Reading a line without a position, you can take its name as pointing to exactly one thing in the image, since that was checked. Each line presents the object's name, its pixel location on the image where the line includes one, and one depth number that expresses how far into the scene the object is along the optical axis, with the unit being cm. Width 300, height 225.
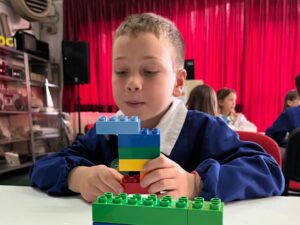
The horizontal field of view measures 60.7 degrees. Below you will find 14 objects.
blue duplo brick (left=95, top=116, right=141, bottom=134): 34
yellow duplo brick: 37
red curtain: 343
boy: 54
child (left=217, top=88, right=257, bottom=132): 284
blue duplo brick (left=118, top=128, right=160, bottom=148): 36
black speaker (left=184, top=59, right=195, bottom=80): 332
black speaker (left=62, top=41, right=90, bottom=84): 378
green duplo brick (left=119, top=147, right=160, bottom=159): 37
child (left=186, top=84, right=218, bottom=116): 218
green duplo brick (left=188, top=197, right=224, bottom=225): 30
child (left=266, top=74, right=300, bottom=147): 206
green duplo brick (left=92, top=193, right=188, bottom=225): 31
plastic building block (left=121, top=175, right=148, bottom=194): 43
